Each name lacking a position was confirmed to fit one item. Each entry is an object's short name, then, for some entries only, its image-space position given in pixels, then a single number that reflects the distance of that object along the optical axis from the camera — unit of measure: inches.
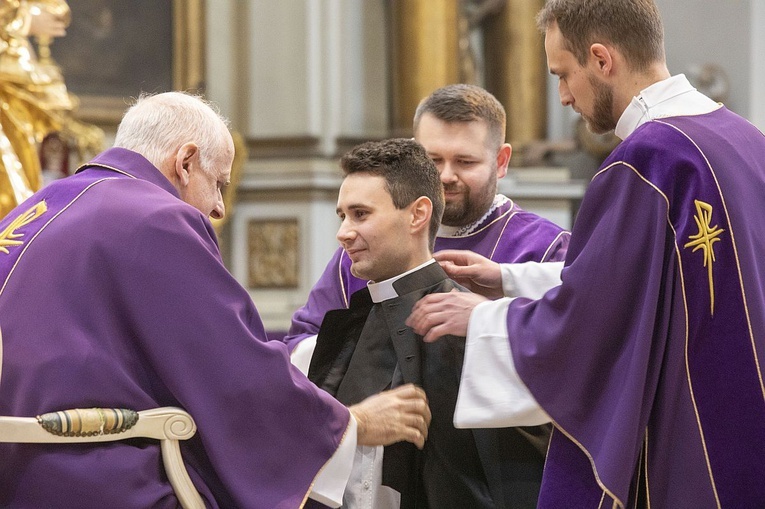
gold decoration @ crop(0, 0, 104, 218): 442.3
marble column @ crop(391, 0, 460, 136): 627.8
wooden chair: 208.1
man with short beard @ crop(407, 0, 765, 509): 215.9
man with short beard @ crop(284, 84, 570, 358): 295.9
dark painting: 644.7
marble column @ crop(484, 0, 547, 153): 645.3
